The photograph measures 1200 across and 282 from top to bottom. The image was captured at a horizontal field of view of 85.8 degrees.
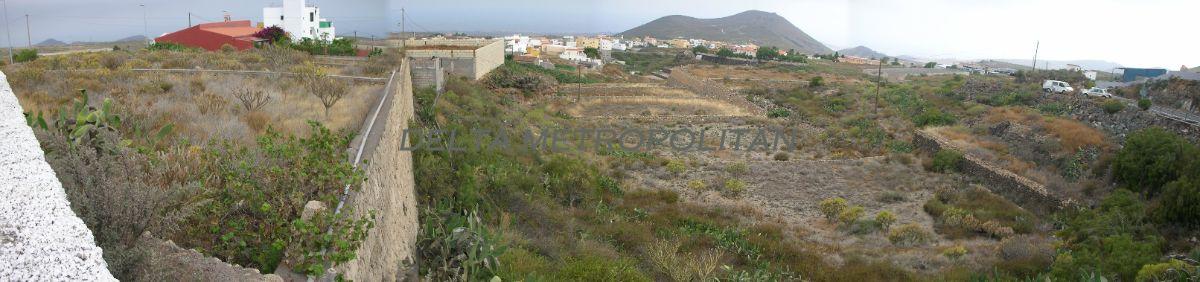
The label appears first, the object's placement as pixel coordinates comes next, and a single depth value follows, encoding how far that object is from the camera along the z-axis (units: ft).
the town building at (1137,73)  133.96
